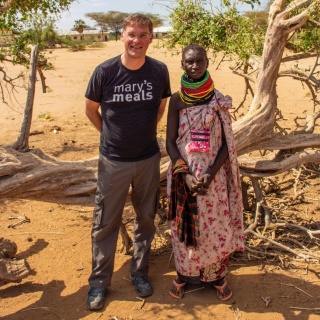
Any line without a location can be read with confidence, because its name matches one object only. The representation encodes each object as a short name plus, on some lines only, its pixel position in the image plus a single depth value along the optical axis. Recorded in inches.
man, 106.7
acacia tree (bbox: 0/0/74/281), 129.8
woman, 107.5
